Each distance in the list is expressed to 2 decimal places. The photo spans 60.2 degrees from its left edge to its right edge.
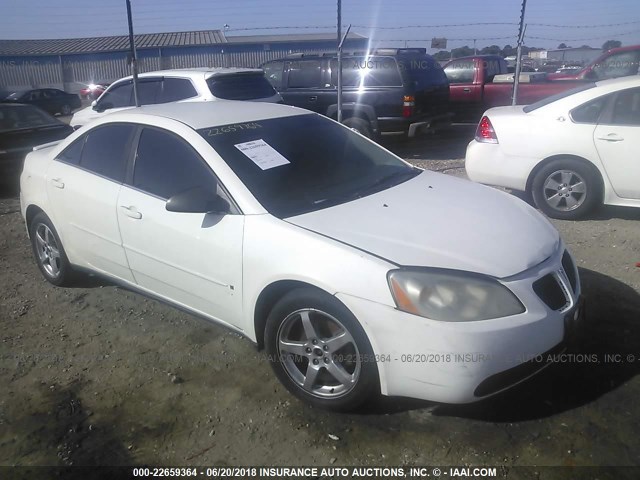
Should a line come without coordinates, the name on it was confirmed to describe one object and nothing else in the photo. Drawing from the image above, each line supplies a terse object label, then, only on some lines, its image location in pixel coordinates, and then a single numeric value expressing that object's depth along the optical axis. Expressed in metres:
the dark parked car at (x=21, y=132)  8.01
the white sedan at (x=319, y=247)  2.52
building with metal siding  32.12
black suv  9.52
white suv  8.14
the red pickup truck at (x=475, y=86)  12.09
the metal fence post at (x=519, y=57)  8.56
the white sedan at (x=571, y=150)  5.53
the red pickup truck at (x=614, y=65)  12.55
